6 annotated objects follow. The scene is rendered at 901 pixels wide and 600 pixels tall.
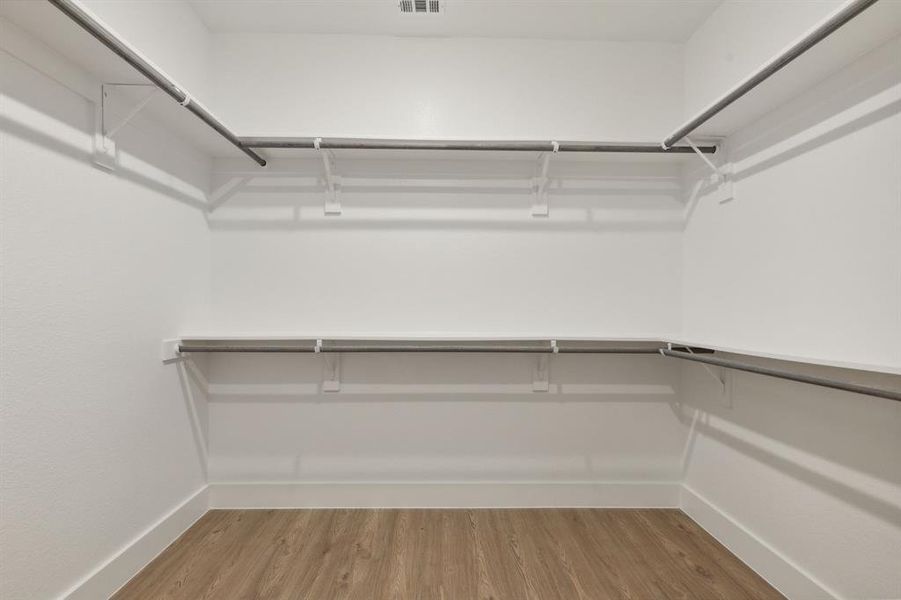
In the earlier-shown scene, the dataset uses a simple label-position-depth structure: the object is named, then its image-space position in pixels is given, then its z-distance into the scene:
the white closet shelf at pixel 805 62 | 1.24
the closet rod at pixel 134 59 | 1.21
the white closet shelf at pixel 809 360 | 1.21
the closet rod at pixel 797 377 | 1.19
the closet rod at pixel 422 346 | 2.18
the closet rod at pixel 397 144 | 2.15
